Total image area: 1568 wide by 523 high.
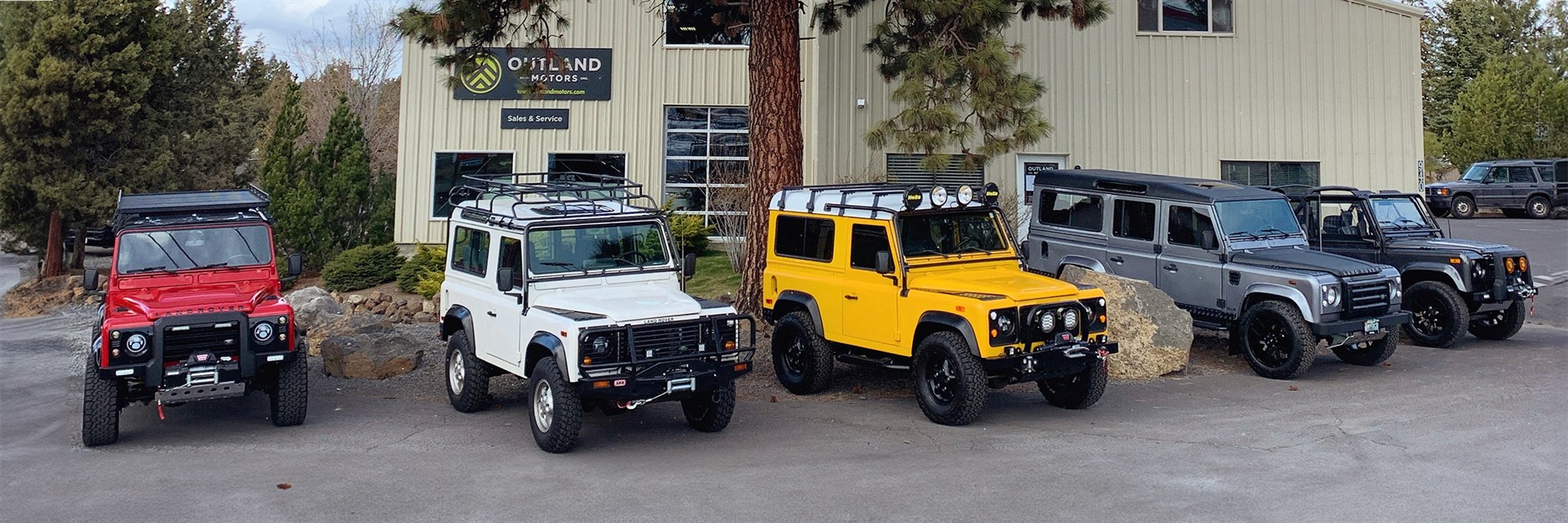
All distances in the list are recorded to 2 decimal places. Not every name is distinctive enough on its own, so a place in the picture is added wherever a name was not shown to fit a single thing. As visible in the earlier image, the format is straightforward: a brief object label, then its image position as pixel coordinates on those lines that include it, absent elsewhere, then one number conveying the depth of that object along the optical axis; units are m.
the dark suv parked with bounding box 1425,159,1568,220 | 30.89
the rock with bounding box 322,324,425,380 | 11.85
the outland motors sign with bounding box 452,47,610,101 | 21.77
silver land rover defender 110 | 11.20
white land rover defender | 8.25
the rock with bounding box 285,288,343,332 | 14.38
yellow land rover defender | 9.03
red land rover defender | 8.73
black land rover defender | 13.14
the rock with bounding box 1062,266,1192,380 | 11.64
